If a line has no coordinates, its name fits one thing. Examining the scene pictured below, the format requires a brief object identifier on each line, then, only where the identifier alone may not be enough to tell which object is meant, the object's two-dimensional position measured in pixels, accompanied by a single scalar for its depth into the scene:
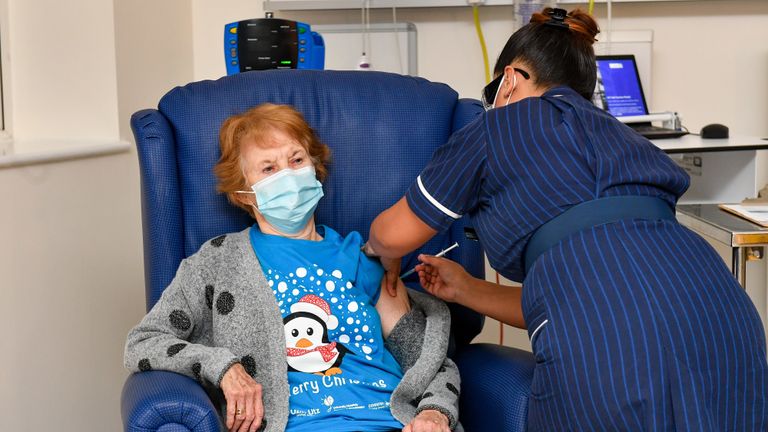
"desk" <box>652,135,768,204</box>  2.68
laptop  3.06
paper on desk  2.02
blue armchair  1.85
